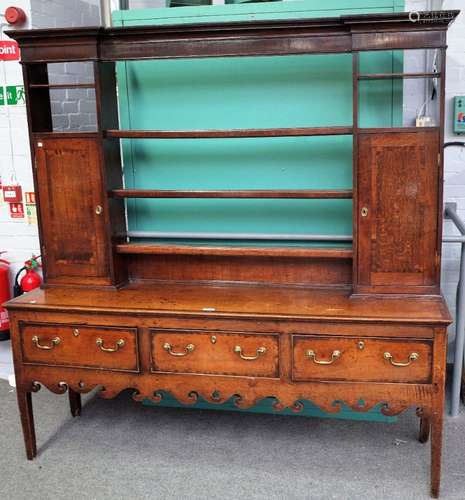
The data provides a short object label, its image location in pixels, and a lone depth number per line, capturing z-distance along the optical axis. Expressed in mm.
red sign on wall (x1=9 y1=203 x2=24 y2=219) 3574
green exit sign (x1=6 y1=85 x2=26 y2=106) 3441
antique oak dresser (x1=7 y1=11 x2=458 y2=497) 2342
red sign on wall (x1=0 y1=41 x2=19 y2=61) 3389
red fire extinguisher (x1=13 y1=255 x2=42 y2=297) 3424
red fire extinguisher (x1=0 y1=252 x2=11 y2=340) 3574
